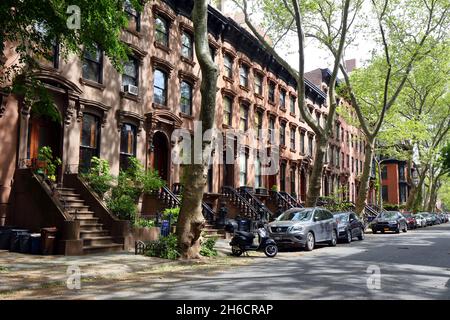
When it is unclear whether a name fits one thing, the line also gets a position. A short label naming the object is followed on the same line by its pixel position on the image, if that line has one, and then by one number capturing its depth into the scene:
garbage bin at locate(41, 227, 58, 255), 12.81
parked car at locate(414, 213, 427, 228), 41.02
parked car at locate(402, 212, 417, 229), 37.03
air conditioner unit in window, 19.31
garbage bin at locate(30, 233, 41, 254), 12.96
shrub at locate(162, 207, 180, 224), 17.11
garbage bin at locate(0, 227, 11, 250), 13.55
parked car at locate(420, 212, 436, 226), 47.09
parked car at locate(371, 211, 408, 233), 28.81
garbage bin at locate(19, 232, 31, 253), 13.04
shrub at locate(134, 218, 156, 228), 15.87
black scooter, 14.17
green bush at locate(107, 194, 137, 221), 15.77
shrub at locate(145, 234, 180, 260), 12.66
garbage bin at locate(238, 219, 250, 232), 18.01
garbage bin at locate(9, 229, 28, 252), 13.19
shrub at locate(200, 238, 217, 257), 13.71
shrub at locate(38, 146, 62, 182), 14.57
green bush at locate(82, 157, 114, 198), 16.41
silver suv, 16.00
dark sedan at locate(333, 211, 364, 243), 20.22
